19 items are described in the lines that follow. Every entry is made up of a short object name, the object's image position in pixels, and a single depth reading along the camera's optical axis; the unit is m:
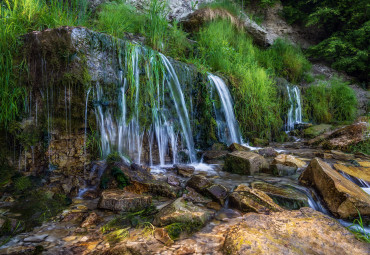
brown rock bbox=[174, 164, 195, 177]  2.94
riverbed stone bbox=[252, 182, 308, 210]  1.90
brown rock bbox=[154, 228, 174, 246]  1.35
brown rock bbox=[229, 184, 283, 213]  1.77
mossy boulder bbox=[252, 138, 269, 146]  5.06
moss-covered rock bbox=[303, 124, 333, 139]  5.91
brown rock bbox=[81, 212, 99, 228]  1.58
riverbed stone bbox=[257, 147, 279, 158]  3.94
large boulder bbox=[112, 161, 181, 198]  2.19
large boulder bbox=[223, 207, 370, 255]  1.15
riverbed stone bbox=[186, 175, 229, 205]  2.06
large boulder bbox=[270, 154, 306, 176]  2.90
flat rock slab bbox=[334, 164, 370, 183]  2.63
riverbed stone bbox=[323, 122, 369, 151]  4.34
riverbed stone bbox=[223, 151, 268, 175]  2.95
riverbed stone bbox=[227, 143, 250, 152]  4.18
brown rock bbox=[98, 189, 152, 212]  1.81
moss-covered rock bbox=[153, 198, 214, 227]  1.53
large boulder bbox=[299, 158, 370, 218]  1.73
